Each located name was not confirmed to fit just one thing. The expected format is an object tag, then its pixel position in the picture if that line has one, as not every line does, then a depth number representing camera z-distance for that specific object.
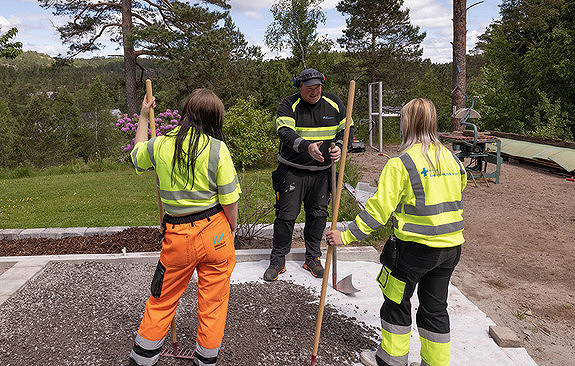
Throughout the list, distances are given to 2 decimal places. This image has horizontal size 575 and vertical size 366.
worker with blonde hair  2.49
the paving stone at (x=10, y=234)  5.79
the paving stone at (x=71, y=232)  5.70
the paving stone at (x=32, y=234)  5.74
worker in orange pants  2.51
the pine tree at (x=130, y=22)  17.23
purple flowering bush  10.58
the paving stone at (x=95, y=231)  5.71
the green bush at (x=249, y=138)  13.20
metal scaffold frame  11.32
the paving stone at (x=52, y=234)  5.71
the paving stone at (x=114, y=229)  5.71
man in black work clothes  4.20
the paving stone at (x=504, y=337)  3.15
